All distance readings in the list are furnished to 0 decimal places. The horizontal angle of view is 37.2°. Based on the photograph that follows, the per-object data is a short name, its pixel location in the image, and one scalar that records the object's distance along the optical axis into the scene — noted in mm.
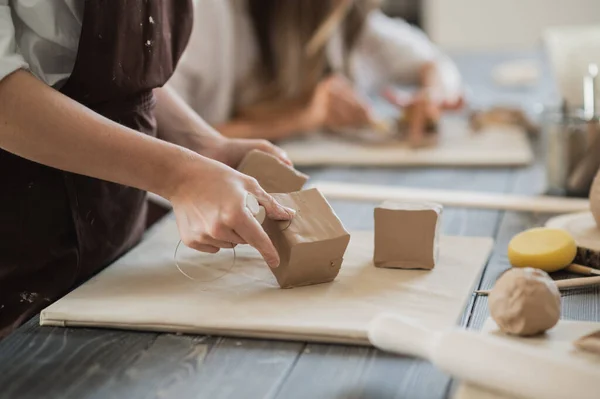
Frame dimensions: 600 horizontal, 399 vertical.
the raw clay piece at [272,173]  1252
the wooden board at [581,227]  1194
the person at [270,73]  2059
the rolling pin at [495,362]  764
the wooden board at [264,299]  979
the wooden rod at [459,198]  1505
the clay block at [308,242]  1067
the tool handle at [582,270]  1145
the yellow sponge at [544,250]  1146
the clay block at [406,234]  1145
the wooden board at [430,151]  1855
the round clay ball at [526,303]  912
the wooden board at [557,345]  819
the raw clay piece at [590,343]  866
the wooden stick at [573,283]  1088
